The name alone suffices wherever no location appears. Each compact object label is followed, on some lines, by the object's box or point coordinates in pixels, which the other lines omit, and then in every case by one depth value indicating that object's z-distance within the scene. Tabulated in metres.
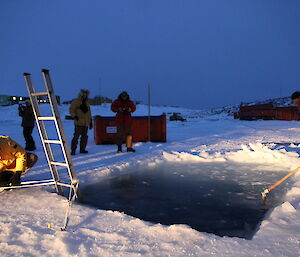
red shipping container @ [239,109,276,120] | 24.47
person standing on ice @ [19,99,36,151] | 7.54
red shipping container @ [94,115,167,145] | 9.08
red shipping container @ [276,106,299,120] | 21.95
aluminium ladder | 2.88
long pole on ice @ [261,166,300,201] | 3.46
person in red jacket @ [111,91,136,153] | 7.43
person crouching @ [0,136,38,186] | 3.41
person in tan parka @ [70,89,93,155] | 7.01
